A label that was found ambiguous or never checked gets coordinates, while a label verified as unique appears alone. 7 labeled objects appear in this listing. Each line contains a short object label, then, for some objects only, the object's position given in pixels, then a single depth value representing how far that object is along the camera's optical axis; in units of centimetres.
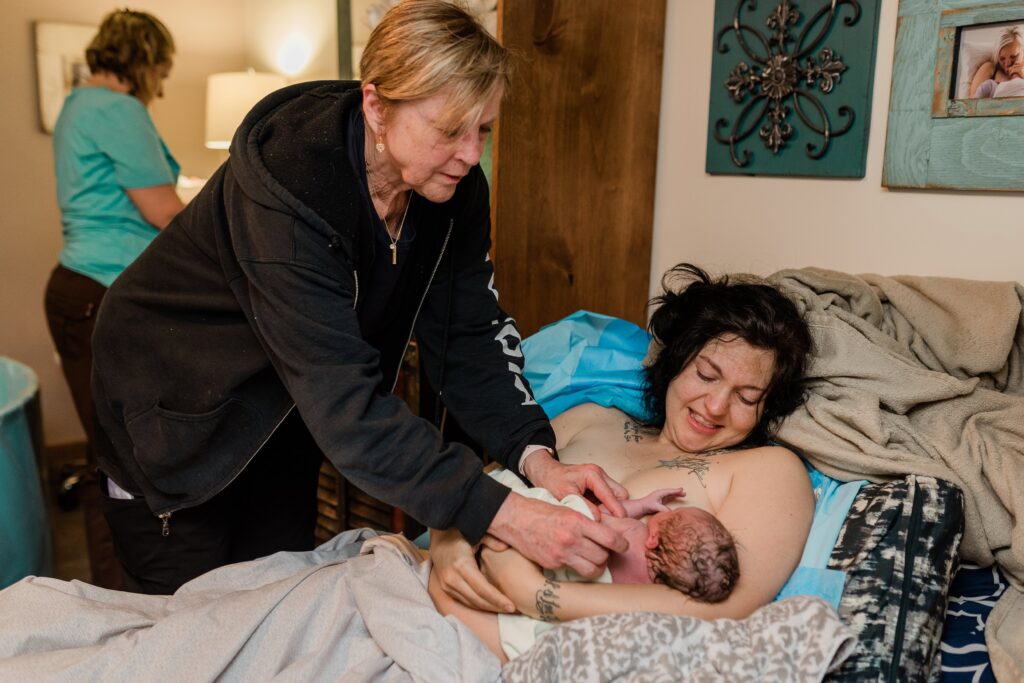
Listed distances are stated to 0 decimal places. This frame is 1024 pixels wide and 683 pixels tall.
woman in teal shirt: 258
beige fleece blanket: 148
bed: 121
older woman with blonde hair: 127
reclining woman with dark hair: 136
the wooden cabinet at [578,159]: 212
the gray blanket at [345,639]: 119
